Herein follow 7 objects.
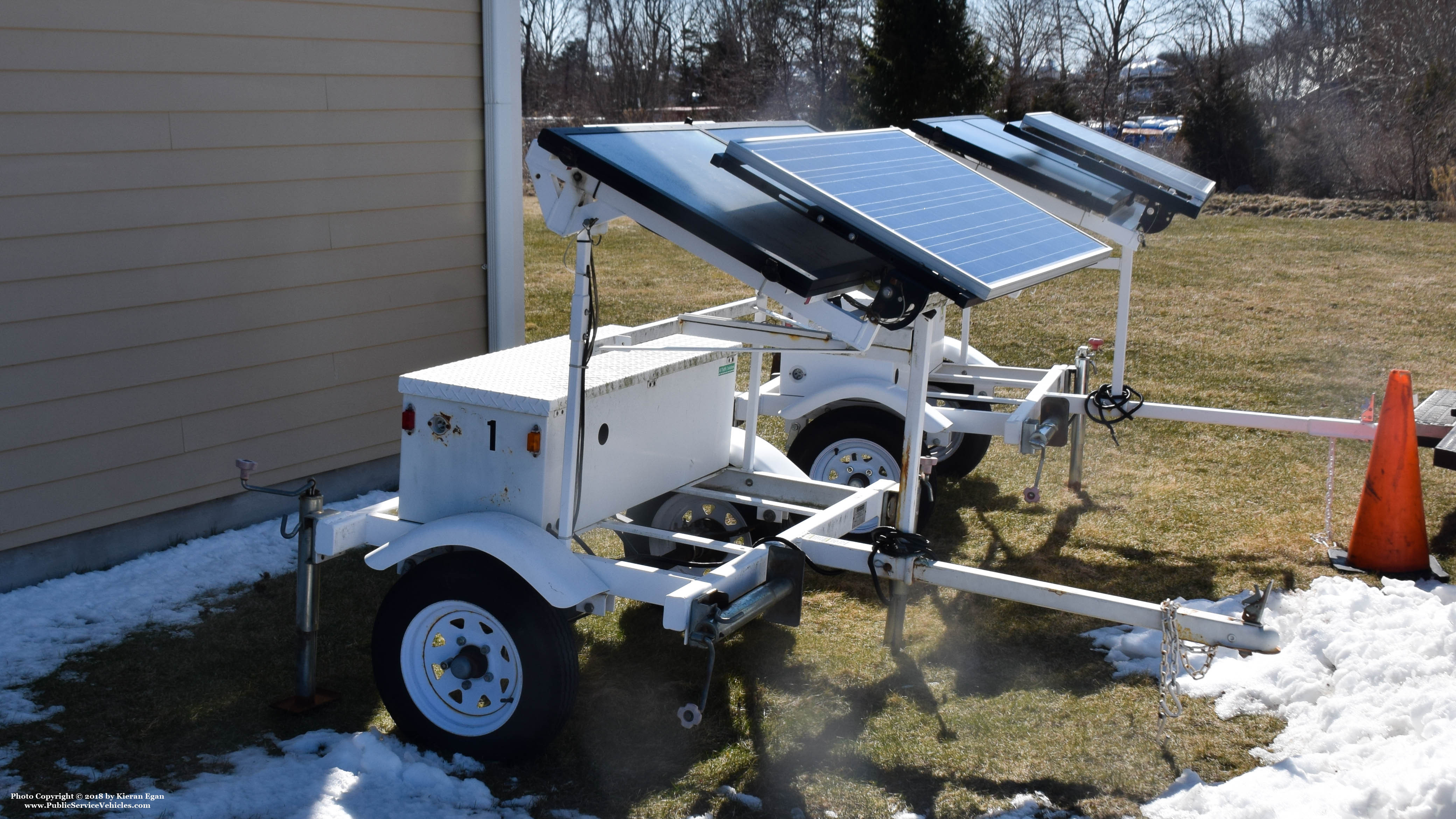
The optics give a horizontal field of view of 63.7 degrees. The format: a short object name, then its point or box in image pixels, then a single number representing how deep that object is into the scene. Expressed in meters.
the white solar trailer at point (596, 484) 3.74
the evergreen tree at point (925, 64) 26.36
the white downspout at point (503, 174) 7.19
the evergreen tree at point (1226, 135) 27.36
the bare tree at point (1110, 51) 37.34
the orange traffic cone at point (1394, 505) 5.94
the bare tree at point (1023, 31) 39.72
